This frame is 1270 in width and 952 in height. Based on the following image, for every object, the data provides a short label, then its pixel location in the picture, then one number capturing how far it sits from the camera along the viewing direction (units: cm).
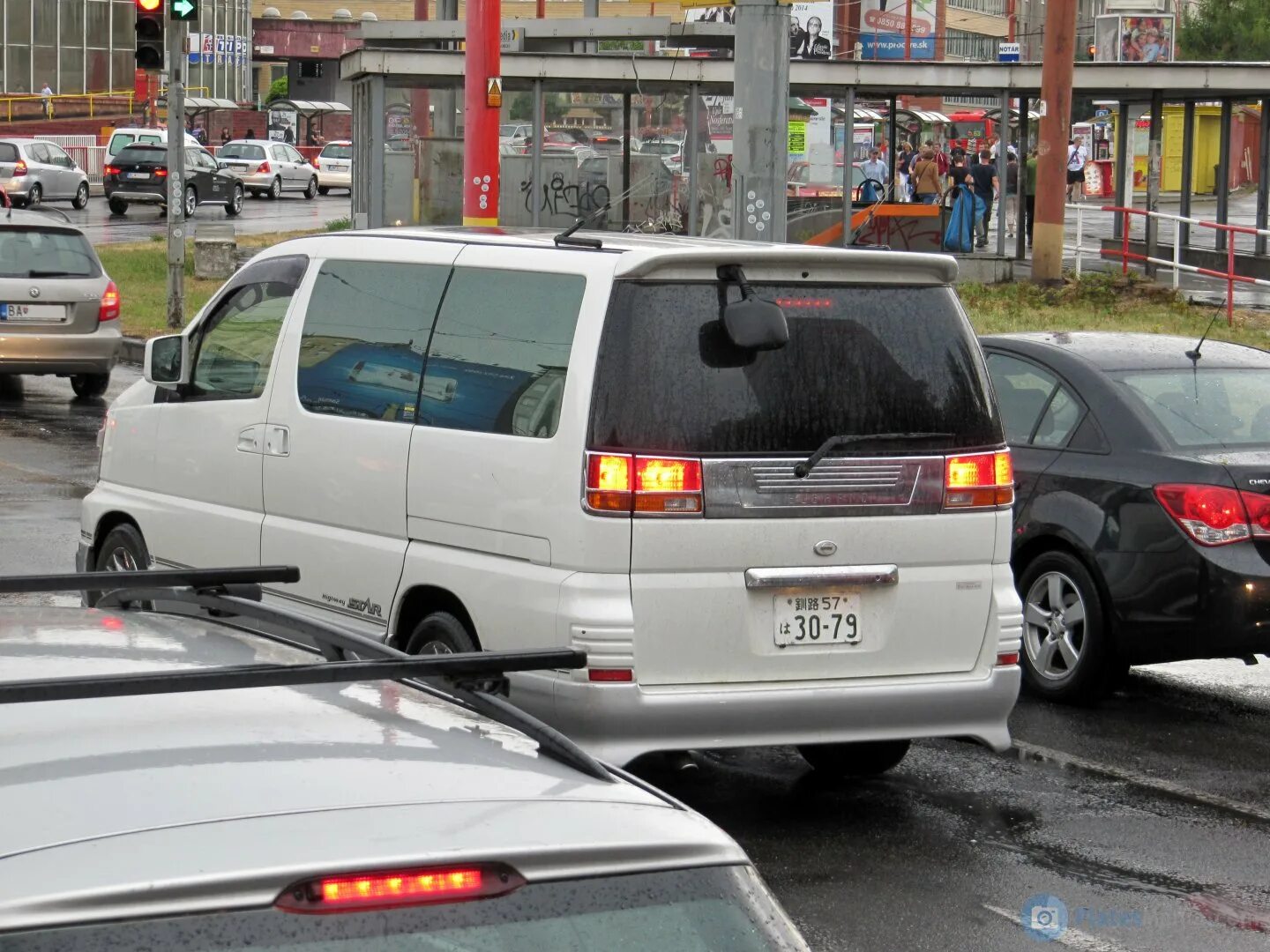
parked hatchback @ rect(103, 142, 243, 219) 4841
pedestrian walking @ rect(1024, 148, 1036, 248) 3243
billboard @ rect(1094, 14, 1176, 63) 4012
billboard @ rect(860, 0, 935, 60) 6631
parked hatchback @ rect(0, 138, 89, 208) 4691
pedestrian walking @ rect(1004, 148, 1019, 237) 4346
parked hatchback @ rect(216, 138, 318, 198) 5741
